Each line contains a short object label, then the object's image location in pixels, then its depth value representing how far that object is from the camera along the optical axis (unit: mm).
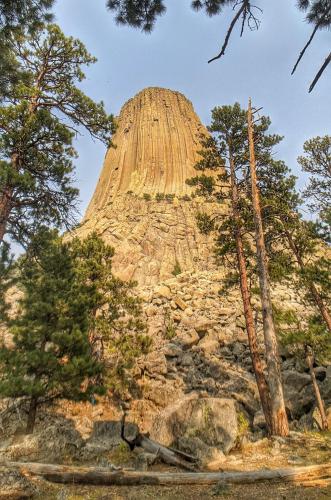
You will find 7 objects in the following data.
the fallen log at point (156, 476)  5605
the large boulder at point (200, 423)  8922
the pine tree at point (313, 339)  12814
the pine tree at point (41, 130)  9109
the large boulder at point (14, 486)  4457
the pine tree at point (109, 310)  15102
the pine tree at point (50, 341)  11594
